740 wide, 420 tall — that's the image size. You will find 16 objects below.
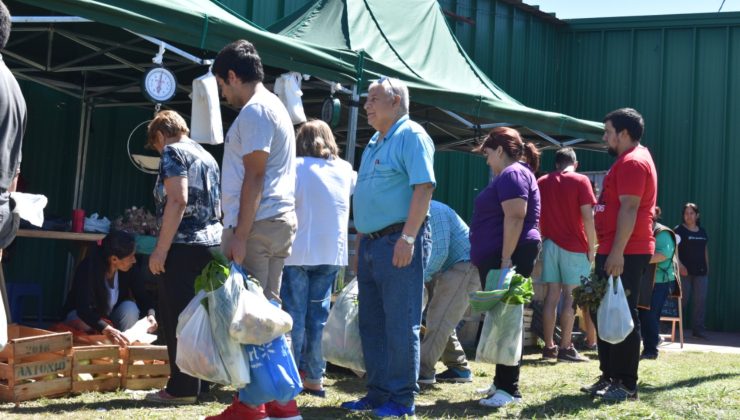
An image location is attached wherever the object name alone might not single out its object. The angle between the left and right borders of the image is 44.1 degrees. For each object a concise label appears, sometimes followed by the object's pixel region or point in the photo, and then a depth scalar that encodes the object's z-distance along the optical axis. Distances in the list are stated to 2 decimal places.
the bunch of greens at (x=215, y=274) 3.92
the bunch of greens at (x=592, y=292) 5.30
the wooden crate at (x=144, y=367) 5.29
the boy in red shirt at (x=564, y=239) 7.85
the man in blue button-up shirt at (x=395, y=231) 4.45
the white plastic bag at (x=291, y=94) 6.88
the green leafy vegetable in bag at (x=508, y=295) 5.00
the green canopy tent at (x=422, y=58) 7.93
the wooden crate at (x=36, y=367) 4.77
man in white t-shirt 4.05
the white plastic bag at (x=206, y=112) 6.25
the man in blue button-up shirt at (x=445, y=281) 5.93
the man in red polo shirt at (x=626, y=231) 5.25
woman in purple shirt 5.10
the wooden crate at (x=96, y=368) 5.09
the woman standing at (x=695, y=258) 12.41
